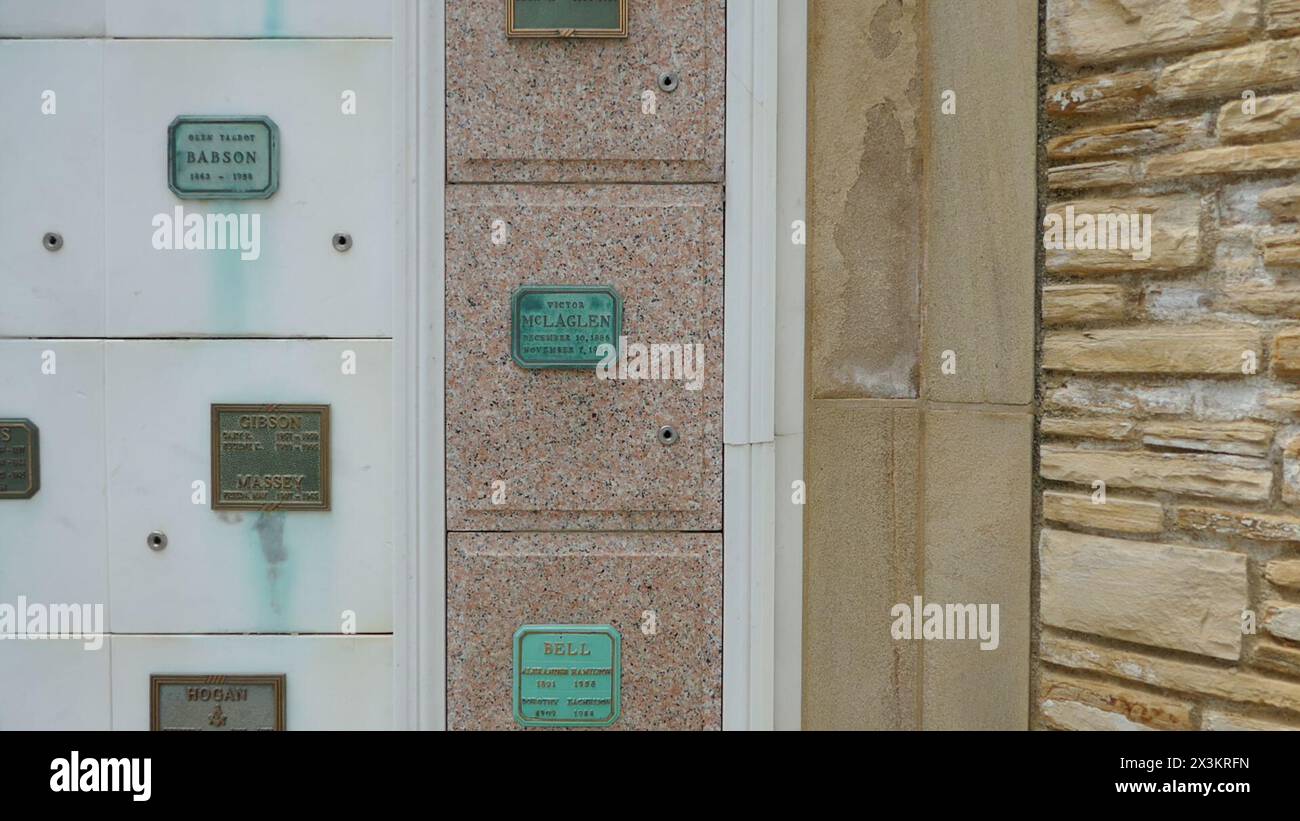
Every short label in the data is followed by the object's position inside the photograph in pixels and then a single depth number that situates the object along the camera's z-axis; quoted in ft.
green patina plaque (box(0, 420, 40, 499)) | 8.11
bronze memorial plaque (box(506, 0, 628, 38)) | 7.86
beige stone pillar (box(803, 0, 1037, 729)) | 8.47
